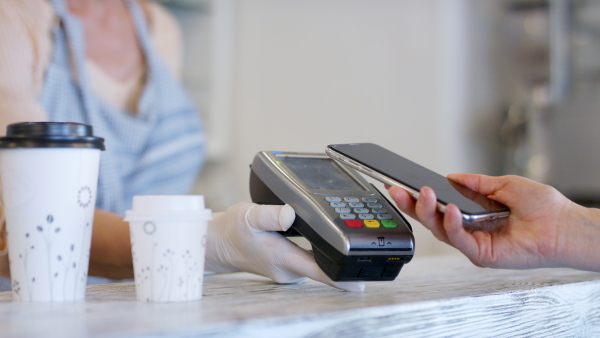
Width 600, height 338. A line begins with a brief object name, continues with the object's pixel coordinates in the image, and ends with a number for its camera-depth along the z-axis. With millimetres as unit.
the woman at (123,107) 670
